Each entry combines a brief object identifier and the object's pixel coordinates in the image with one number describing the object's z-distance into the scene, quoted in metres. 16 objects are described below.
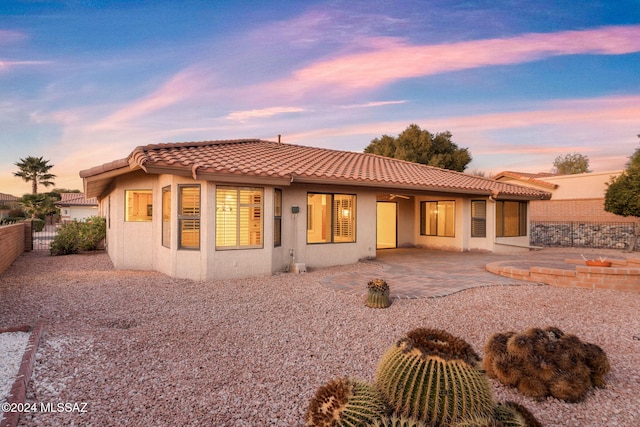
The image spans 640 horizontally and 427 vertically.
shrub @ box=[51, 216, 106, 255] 14.20
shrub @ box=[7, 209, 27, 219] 33.55
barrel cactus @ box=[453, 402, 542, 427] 2.18
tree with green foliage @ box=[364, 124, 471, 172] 30.34
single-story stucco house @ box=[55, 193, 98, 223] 41.12
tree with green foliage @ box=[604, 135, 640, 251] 14.48
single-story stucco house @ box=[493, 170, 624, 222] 19.77
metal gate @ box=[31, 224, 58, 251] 17.58
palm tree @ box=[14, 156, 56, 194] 50.31
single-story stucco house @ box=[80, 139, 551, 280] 8.62
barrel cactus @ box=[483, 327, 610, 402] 3.29
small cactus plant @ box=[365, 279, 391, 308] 6.21
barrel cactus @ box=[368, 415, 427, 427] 2.12
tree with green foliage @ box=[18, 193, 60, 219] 36.53
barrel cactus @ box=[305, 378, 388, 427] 2.16
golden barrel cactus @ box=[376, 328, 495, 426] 2.23
